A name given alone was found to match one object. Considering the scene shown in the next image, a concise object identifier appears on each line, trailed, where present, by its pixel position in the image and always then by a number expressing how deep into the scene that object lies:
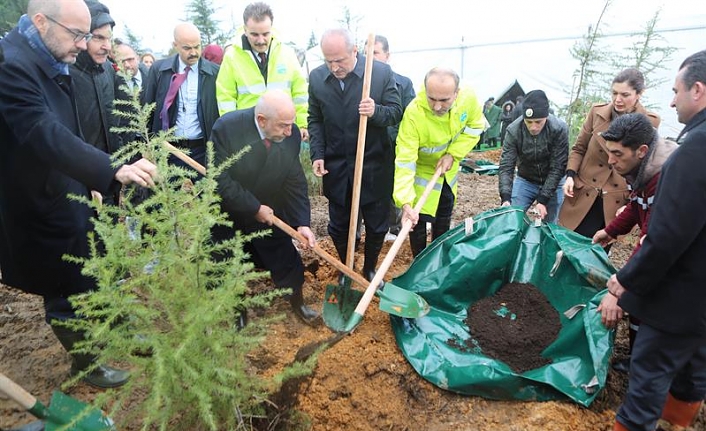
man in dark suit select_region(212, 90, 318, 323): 2.75
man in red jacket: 2.27
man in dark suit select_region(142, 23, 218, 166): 3.66
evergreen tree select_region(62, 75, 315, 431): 1.54
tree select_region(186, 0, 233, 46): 15.36
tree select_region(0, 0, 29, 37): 17.47
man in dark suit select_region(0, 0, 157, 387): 1.97
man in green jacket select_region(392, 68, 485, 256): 3.17
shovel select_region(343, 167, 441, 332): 2.71
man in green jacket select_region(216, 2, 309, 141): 3.55
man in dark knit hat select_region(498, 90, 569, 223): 3.55
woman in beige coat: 3.25
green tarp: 2.41
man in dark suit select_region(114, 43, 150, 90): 4.57
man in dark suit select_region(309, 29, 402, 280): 3.44
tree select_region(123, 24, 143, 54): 16.31
